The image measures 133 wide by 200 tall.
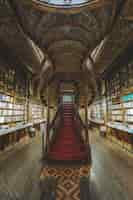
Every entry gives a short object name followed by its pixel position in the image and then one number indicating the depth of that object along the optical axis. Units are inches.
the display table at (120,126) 126.0
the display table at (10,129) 122.4
